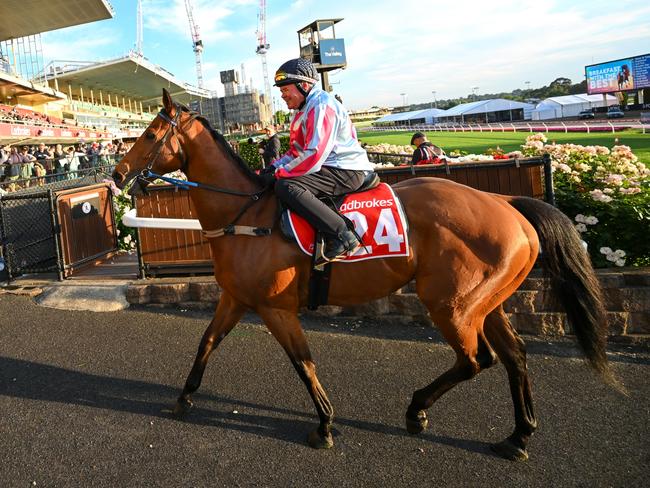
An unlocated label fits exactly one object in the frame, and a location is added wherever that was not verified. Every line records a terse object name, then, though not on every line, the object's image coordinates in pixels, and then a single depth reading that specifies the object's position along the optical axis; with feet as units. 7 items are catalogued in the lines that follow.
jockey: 11.71
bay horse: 11.72
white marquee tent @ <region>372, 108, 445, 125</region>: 307.13
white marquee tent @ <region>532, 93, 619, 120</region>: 225.97
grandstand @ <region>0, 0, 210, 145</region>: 111.25
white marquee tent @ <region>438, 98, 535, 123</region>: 256.93
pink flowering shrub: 19.07
